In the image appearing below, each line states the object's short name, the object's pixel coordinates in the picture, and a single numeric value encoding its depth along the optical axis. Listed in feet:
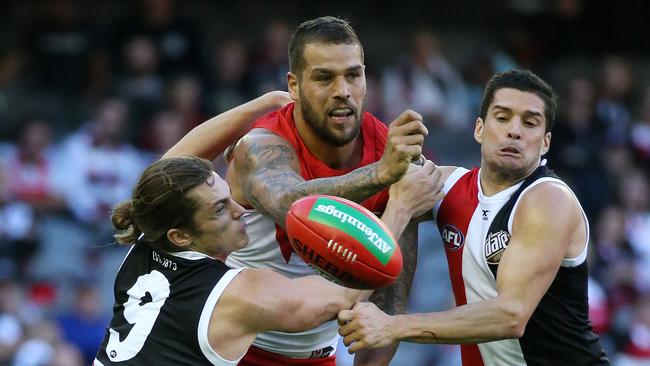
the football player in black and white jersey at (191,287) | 33.09
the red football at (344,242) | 32.63
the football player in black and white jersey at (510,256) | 34.47
